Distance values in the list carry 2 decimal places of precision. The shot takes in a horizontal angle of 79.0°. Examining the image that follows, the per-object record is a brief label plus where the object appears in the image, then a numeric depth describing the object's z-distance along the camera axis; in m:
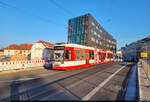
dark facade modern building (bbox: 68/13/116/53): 41.38
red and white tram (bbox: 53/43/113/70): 10.96
